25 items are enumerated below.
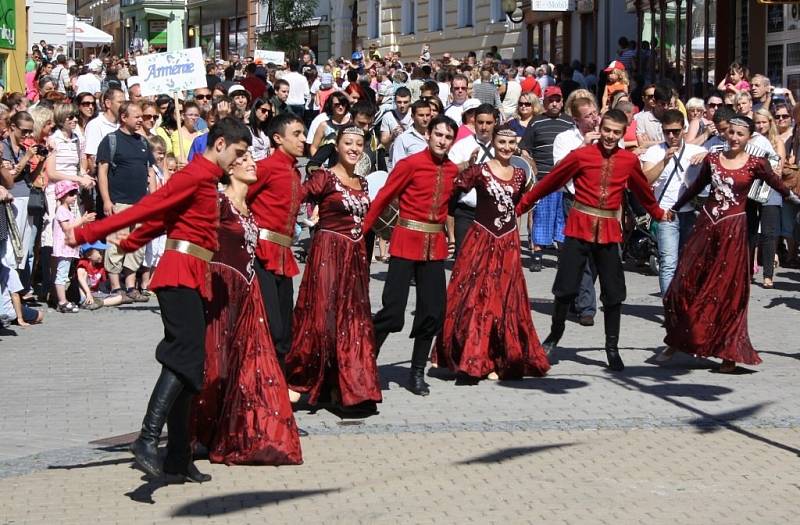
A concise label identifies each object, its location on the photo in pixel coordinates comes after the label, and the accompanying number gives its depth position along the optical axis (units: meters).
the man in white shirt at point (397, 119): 18.19
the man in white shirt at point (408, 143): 15.42
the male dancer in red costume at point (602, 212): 10.85
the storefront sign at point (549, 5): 36.91
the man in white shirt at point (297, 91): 28.84
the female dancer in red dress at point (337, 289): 9.27
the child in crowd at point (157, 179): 14.78
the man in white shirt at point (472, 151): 11.33
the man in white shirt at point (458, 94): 19.59
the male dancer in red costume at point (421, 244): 9.80
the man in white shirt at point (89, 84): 29.02
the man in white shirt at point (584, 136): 13.23
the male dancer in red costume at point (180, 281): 7.14
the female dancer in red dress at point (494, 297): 10.39
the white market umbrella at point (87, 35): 45.81
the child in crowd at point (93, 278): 14.29
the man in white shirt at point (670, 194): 12.68
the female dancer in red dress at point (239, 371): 7.81
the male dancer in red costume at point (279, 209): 9.13
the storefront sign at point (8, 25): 28.36
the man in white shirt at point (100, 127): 14.80
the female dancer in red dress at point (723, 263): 10.82
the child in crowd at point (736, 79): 20.39
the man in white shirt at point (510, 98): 27.00
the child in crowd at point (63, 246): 13.96
